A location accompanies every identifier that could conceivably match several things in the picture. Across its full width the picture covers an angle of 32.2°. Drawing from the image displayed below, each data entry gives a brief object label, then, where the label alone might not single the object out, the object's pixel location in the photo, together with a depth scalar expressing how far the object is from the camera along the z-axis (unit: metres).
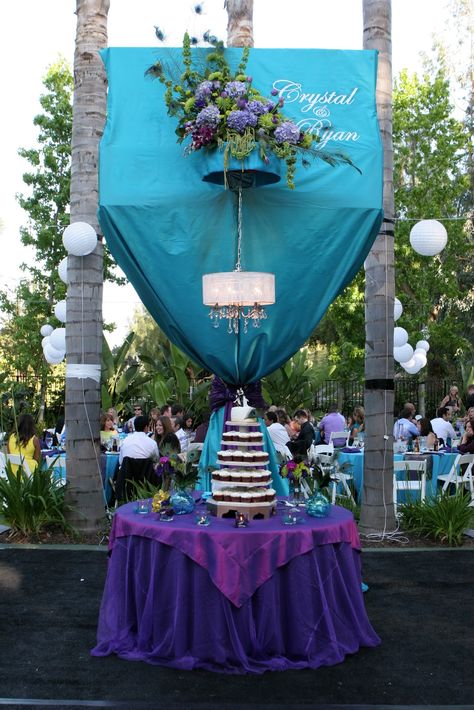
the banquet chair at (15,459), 8.52
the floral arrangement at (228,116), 5.34
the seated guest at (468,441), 9.83
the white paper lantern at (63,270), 10.31
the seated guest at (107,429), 10.88
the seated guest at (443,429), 11.56
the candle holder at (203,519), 4.86
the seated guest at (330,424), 13.36
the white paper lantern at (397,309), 11.35
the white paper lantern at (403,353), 13.12
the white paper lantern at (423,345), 16.45
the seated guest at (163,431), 8.61
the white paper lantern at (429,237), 9.61
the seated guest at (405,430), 11.62
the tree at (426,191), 21.94
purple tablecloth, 4.61
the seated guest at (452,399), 14.60
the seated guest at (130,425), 13.23
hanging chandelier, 5.31
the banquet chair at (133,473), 8.68
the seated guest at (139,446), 8.66
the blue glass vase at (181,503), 5.18
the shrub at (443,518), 8.27
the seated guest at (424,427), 12.84
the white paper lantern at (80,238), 8.16
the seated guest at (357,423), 12.84
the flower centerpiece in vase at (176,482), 5.17
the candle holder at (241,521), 4.80
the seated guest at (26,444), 8.73
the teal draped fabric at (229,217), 5.95
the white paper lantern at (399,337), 12.57
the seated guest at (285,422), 11.38
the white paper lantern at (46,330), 17.10
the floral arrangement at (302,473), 5.37
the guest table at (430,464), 10.06
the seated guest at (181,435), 10.74
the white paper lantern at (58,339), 11.52
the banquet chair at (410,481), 8.92
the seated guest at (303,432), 10.00
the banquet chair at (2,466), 8.83
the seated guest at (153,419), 10.89
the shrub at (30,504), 8.16
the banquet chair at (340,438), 12.62
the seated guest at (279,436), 9.63
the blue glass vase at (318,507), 5.12
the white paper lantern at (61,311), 11.55
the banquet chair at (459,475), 9.34
